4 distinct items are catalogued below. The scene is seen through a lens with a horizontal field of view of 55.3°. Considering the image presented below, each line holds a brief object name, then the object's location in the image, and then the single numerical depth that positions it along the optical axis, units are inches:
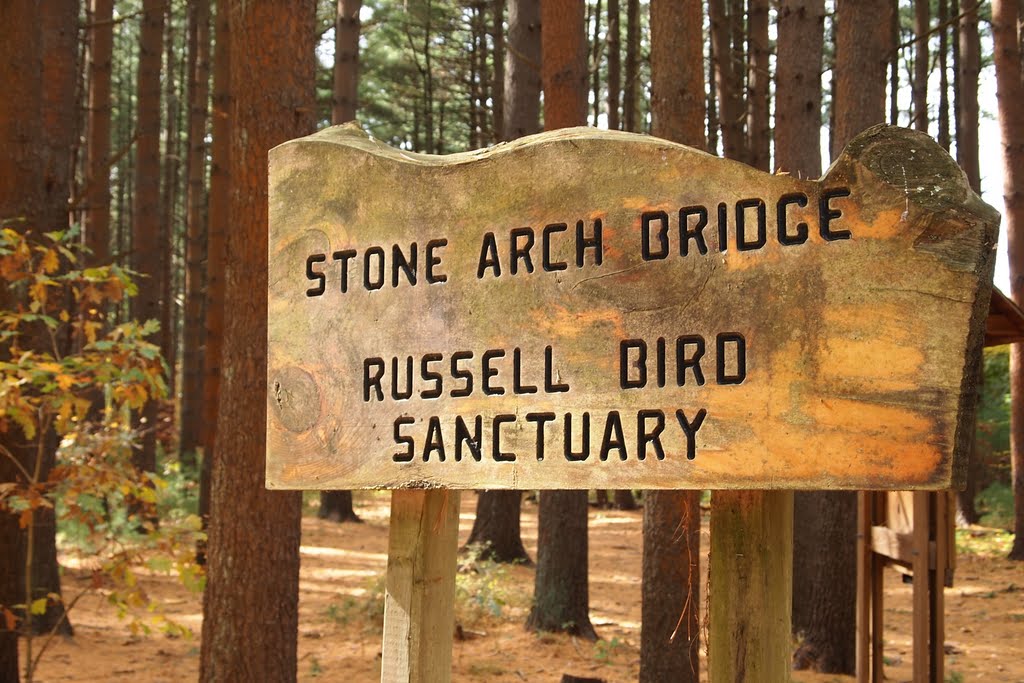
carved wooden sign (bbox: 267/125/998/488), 87.8
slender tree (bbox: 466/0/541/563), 459.8
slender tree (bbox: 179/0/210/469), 629.6
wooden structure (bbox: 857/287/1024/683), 211.3
